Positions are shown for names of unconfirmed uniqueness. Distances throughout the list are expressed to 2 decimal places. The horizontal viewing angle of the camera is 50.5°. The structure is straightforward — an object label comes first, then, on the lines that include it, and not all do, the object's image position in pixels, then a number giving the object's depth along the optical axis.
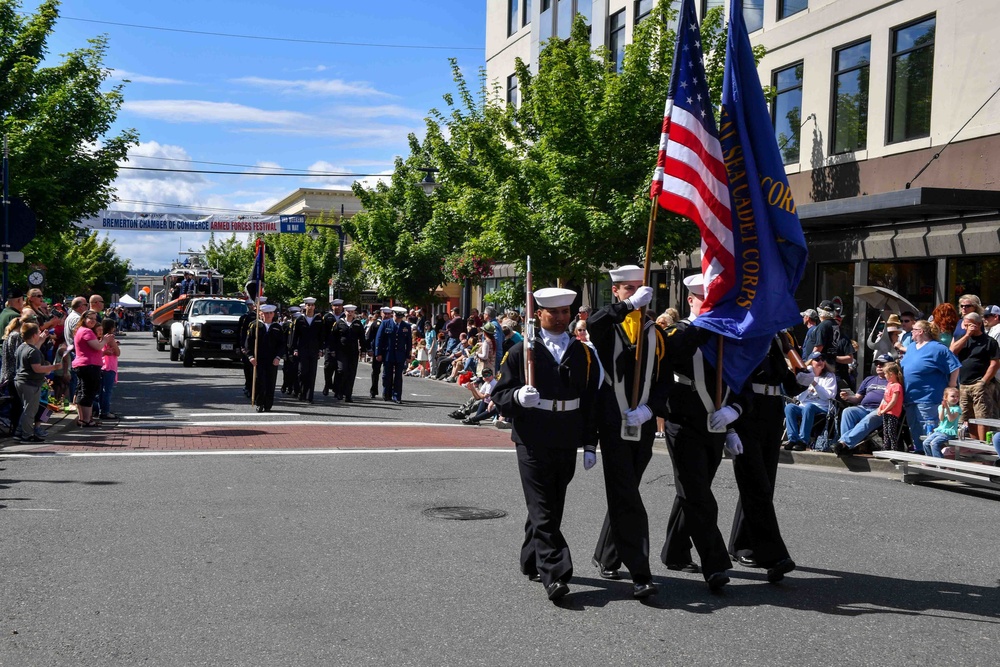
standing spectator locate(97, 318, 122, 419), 15.27
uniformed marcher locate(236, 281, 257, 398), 18.64
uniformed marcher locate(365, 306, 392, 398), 20.64
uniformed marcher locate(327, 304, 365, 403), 19.81
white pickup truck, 29.20
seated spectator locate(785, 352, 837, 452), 13.02
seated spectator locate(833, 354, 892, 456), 12.34
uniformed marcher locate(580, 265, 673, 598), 6.31
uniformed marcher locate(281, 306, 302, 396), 20.17
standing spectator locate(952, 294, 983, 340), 12.11
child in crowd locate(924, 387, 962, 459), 11.37
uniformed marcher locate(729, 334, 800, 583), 6.70
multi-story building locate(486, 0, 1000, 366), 16.88
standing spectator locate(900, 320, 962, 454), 11.70
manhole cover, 8.61
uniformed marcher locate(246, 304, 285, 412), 17.50
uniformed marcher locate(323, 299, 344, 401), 19.98
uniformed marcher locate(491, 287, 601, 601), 6.36
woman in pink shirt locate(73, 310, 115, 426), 14.66
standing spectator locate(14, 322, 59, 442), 12.77
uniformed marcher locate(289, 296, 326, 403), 19.50
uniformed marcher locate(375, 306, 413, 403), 20.30
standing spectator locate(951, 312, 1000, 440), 11.71
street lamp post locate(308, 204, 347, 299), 46.97
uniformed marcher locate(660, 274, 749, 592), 6.42
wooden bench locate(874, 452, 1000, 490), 10.20
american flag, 7.09
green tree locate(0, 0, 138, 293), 20.55
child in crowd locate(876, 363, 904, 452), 12.12
